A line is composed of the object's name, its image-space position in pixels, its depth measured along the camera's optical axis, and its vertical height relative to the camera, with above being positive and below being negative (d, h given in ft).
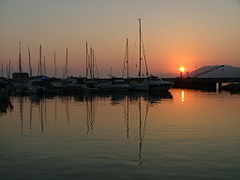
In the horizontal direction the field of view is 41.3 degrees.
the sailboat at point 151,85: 241.96 -1.89
